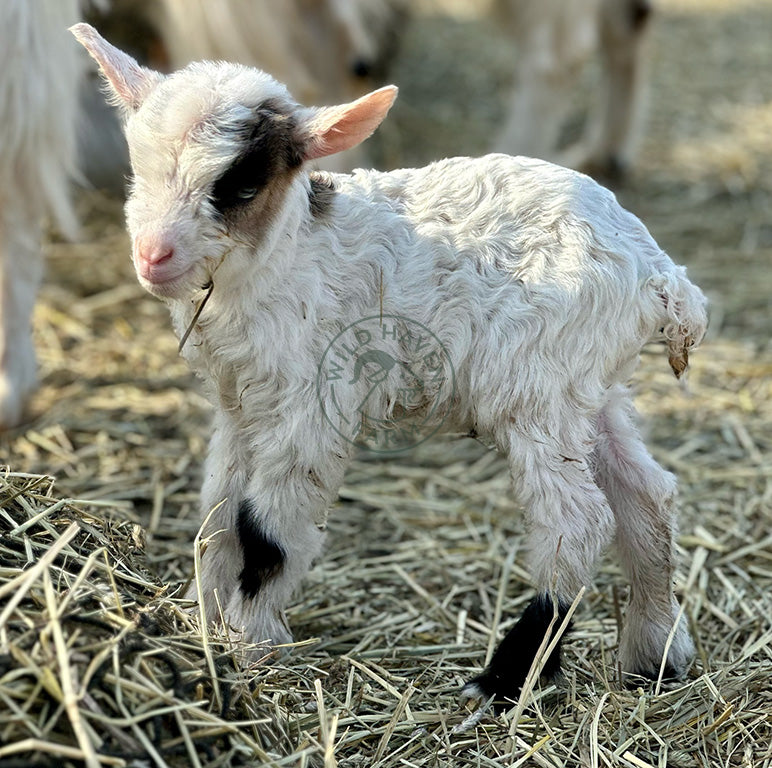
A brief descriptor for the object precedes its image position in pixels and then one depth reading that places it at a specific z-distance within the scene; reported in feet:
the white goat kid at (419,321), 7.25
